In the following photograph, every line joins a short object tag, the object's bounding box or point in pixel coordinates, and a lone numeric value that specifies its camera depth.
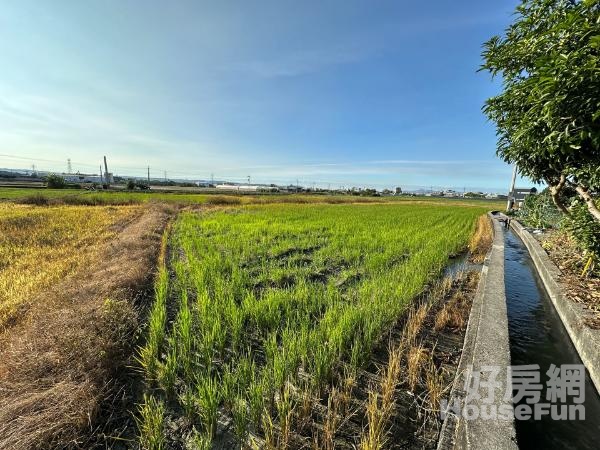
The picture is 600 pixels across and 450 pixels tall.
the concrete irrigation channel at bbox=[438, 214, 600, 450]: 2.09
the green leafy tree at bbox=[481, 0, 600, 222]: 2.30
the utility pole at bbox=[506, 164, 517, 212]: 23.14
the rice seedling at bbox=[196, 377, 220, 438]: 2.08
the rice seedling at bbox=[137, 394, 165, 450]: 1.92
